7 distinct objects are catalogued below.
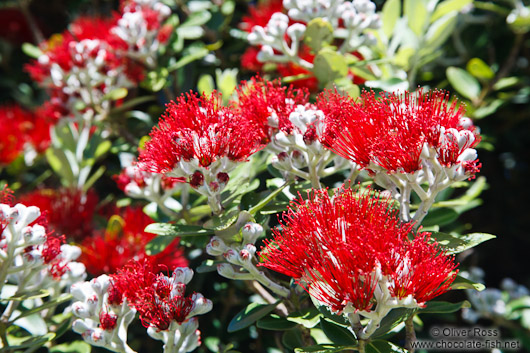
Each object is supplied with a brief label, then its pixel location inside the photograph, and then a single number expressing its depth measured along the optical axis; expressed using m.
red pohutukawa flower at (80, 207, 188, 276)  0.78
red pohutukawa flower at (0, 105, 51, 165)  1.00
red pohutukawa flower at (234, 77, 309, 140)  0.70
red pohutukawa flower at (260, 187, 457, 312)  0.62
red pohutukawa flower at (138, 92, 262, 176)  0.66
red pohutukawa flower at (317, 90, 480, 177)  0.64
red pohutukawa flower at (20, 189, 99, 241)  0.86
